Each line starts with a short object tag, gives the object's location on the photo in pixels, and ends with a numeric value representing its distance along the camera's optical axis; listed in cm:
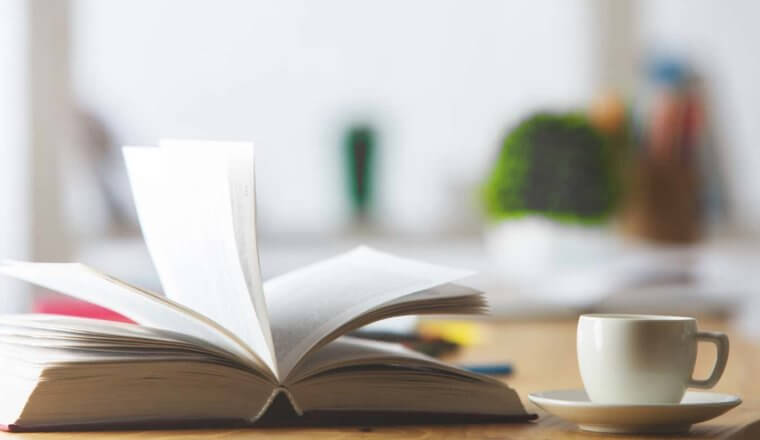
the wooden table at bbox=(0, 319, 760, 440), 131
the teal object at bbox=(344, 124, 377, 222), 450
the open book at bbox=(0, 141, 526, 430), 133
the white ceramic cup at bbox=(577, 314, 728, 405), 131
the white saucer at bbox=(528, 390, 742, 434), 128
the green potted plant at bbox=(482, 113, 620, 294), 405
